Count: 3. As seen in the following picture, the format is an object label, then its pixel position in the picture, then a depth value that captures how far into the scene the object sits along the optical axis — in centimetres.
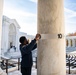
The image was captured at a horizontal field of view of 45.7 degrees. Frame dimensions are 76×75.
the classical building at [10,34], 1096
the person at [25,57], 147
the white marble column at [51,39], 139
